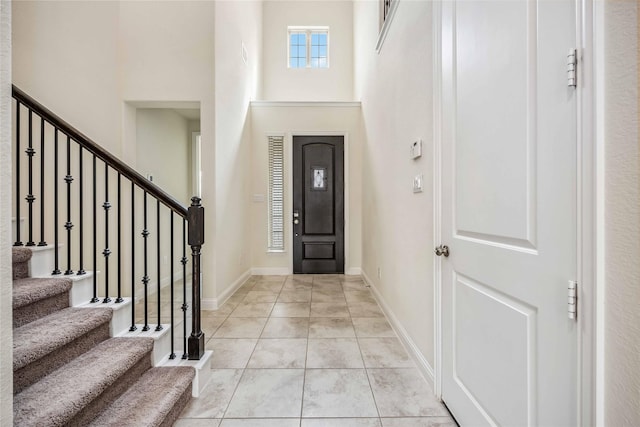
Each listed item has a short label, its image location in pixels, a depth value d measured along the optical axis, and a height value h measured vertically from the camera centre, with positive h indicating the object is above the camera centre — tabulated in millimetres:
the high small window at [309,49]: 6129 +3348
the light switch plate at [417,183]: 1960 +186
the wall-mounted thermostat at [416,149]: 1956 +419
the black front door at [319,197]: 4871 +232
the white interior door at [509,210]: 877 +1
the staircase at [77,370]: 1174 -717
